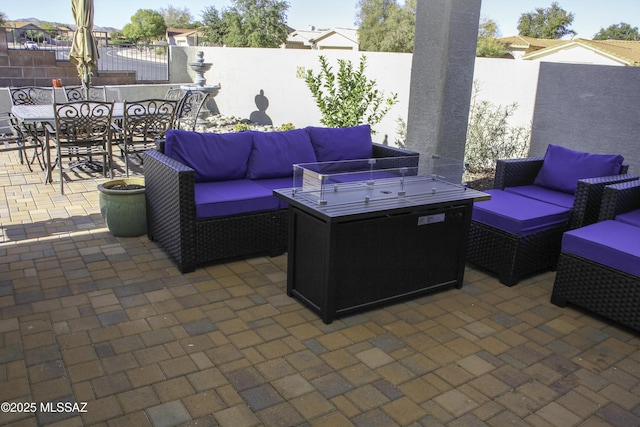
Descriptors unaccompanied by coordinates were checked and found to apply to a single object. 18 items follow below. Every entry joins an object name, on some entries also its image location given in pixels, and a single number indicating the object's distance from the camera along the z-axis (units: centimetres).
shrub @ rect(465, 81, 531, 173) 689
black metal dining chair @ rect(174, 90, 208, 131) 682
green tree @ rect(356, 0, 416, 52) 3869
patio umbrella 690
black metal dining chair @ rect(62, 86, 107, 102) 792
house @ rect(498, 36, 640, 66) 2691
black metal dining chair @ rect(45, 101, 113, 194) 572
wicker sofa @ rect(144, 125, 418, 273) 393
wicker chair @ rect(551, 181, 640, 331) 326
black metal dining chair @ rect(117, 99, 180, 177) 612
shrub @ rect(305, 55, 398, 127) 710
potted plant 452
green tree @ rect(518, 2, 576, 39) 4922
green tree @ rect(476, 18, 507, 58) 3780
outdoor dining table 580
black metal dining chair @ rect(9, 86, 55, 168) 632
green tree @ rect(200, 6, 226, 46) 3612
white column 497
